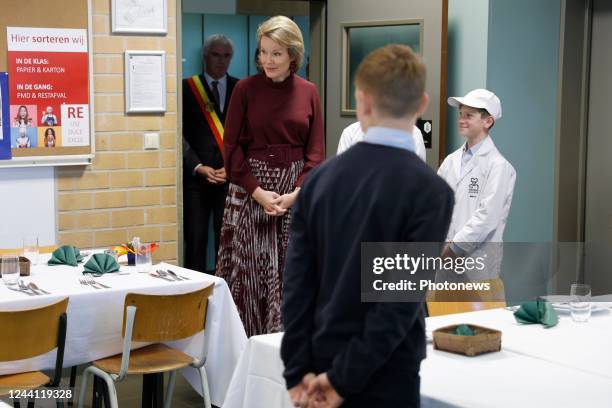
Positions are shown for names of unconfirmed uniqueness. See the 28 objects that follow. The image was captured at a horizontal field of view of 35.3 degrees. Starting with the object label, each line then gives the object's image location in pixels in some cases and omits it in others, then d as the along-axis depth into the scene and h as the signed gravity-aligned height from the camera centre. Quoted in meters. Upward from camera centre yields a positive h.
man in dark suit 6.66 -0.24
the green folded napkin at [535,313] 3.19 -0.63
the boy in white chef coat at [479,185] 4.32 -0.28
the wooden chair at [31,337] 3.45 -0.79
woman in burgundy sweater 4.76 -0.22
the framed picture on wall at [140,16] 5.53 +0.62
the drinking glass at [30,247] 4.26 -0.56
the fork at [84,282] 3.86 -0.65
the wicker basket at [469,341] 2.74 -0.62
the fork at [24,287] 3.76 -0.66
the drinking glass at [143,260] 4.21 -0.60
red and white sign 5.24 +0.21
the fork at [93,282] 3.87 -0.65
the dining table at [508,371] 2.38 -0.67
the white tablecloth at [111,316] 3.70 -0.78
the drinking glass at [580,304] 3.25 -0.60
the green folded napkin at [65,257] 4.33 -0.61
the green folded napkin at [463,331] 2.79 -0.60
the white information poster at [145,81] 5.61 +0.24
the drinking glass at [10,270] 3.90 -0.60
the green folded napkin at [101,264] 4.11 -0.61
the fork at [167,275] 4.10 -0.66
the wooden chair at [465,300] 3.76 -0.73
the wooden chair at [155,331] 3.74 -0.83
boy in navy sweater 1.97 -0.24
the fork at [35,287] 3.73 -0.66
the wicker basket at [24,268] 4.07 -0.62
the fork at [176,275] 4.11 -0.66
